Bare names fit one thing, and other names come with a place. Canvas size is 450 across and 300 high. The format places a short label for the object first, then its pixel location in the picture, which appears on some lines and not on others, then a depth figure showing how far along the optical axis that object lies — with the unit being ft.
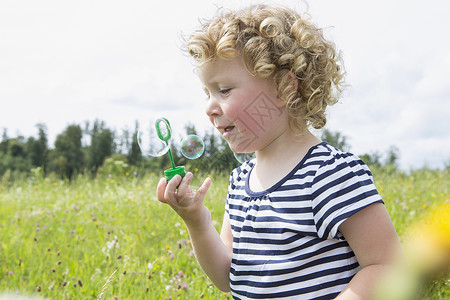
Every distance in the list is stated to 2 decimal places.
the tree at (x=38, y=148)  160.73
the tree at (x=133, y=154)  92.82
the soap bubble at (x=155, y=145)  5.93
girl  4.75
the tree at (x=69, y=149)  158.36
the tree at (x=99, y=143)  159.33
